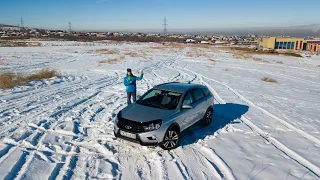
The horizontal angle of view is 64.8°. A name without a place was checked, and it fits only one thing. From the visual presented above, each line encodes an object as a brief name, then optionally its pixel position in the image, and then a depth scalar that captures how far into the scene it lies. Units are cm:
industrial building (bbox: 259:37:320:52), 9819
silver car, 601
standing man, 937
